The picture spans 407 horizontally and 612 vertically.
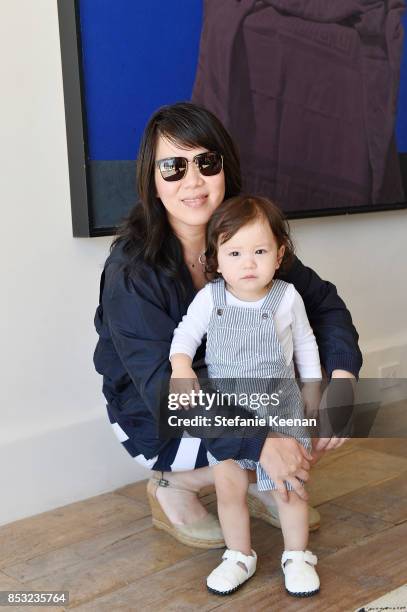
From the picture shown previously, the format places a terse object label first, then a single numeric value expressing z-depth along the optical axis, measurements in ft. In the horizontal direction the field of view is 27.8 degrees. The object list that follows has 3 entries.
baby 6.14
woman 6.38
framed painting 7.74
